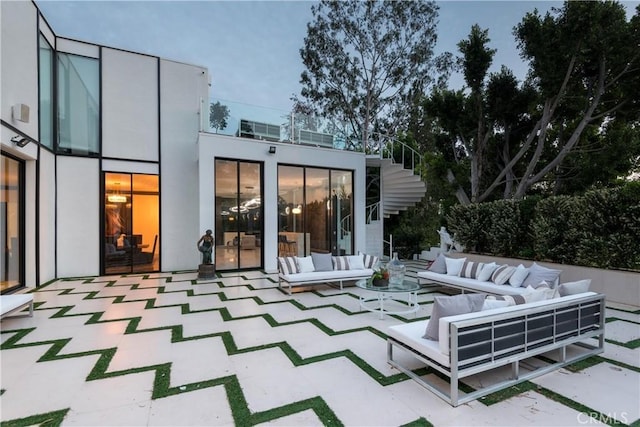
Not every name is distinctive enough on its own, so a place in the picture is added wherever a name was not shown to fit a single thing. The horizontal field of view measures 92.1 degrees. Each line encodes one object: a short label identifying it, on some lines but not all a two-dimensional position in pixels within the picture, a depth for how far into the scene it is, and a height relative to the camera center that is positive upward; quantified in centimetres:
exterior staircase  1083 +106
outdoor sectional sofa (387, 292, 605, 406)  249 -113
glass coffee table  468 -149
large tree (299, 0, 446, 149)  1466 +786
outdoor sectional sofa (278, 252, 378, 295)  618 -111
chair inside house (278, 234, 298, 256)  906 -85
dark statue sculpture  766 -68
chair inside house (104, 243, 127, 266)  822 -96
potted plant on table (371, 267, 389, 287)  487 -97
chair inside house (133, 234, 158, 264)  850 -104
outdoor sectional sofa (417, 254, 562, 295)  492 -108
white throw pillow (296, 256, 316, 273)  647 -100
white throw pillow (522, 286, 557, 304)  320 -83
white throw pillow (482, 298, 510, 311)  290 -83
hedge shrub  544 -26
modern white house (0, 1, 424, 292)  730 +113
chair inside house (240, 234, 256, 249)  867 -66
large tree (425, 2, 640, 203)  722 +325
